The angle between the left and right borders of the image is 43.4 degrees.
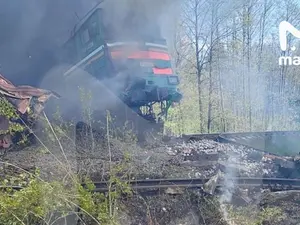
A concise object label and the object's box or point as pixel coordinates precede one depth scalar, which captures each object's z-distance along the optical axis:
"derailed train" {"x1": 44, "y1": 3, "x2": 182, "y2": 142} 8.03
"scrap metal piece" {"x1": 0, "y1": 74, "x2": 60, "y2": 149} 6.16
